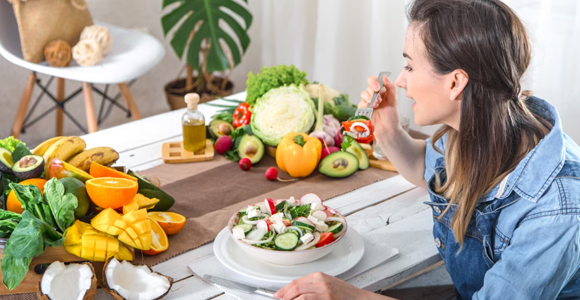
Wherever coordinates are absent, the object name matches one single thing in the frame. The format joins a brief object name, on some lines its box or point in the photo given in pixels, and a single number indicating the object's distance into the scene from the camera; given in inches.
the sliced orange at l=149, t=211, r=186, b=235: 54.8
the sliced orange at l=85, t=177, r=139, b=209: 51.7
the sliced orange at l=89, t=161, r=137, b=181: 58.7
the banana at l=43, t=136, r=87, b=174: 59.1
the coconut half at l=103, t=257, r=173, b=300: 45.3
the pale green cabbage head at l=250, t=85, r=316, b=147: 73.2
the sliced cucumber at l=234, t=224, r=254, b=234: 51.0
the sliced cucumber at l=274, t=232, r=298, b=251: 49.1
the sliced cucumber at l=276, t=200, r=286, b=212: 54.8
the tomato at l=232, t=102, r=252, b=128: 77.4
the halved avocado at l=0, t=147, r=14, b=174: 54.9
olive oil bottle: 72.1
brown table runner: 57.1
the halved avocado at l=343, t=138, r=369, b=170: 70.6
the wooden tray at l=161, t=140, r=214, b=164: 71.7
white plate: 49.0
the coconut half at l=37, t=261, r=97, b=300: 44.4
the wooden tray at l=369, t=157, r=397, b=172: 70.5
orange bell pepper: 67.3
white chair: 109.5
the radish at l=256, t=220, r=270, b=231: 50.7
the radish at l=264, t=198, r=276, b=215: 54.0
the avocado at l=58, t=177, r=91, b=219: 51.4
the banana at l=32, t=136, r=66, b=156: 60.9
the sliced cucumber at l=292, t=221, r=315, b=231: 50.4
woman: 43.1
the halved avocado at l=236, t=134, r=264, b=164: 71.8
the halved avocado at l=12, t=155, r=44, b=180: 54.5
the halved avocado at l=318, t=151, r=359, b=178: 68.1
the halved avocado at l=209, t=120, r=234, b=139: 76.2
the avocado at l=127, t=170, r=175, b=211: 57.9
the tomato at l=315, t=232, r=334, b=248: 50.0
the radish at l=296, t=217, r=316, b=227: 50.9
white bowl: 49.0
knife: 46.9
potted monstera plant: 125.6
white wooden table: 50.0
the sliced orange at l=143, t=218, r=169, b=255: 51.9
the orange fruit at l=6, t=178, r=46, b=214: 51.4
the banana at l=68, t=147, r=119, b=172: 60.3
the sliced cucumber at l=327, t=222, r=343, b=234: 51.8
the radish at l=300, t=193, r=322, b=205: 55.5
